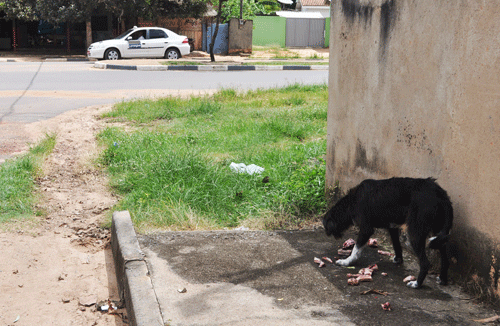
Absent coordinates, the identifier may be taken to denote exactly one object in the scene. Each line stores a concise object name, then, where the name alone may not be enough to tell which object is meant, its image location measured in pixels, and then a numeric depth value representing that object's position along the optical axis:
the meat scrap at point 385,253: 3.82
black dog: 3.08
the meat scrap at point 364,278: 3.31
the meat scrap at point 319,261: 3.61
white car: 20.81
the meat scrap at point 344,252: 3.83
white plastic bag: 5.91
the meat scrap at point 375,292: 3.14
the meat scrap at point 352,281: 3.28
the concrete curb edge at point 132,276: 2.96
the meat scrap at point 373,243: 4.03
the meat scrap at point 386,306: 2.92
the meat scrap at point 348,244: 3.92
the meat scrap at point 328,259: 3.71
